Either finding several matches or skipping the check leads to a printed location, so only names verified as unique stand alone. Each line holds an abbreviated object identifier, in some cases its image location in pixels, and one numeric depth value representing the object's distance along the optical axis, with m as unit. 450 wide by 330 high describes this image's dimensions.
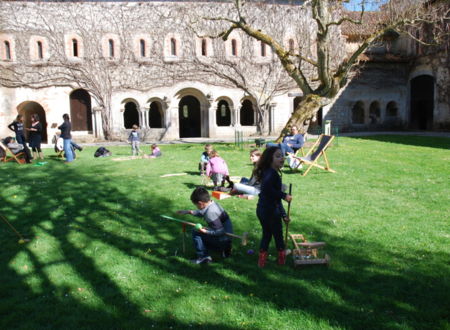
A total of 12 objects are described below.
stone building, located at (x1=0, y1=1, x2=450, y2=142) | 22.06
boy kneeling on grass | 4.39
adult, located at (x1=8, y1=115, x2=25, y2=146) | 13.27
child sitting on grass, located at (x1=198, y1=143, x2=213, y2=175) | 9.36
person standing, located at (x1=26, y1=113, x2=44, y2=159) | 12.91
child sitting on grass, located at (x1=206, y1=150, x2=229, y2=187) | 8.10
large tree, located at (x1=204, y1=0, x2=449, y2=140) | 13.35
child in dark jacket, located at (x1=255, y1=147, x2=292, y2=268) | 4.20
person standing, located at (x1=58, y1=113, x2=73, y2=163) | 12.70
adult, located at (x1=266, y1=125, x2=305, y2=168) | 10.21
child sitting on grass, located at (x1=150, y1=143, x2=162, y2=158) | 14.03
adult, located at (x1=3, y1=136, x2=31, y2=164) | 13.02
